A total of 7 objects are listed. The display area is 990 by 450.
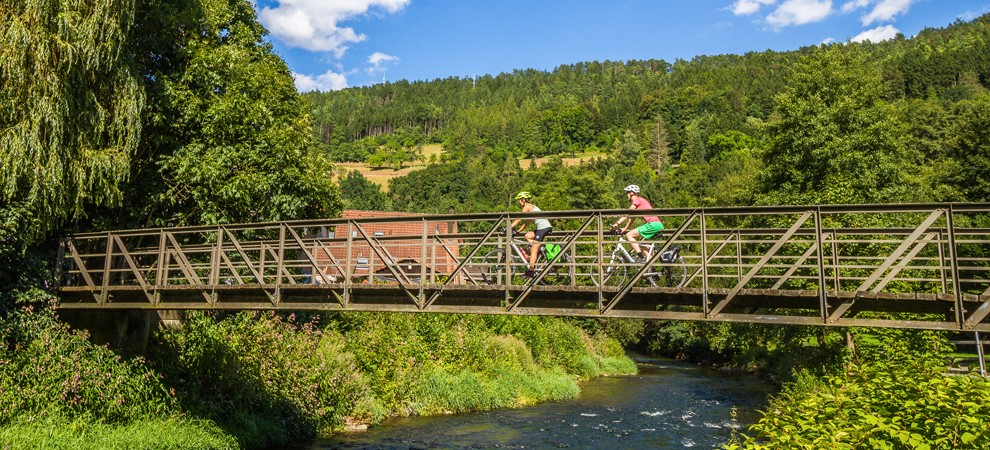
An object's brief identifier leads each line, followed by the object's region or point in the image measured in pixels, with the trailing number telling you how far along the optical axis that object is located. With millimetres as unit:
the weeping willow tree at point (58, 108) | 14617
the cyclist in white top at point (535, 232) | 12602
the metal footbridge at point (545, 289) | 9422
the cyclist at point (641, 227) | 12727
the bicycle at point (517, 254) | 12956
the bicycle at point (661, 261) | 12338
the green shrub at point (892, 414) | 8531
